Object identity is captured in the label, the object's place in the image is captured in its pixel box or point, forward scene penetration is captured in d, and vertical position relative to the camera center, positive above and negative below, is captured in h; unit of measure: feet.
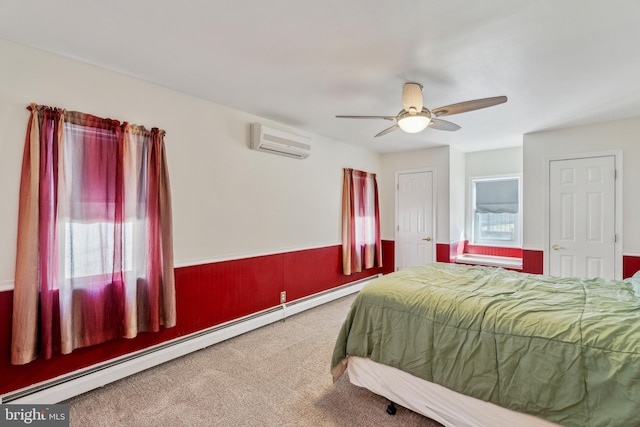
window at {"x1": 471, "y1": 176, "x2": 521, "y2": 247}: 15.99 -0.07
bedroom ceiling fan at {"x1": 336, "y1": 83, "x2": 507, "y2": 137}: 7.66 +2.61
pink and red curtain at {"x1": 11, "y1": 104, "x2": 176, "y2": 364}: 6.47 -0.61
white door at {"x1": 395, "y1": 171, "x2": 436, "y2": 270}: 16.40 -0.53
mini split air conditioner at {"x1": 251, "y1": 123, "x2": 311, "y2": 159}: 10.93 +2.70
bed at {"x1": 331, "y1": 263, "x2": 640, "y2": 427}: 4.53 -2.54
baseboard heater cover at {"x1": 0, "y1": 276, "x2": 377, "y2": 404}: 6.70 -4.16
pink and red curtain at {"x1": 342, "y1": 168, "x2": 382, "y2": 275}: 15.39 -0.67
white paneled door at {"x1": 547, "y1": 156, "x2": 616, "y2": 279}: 11.71 -0.32
